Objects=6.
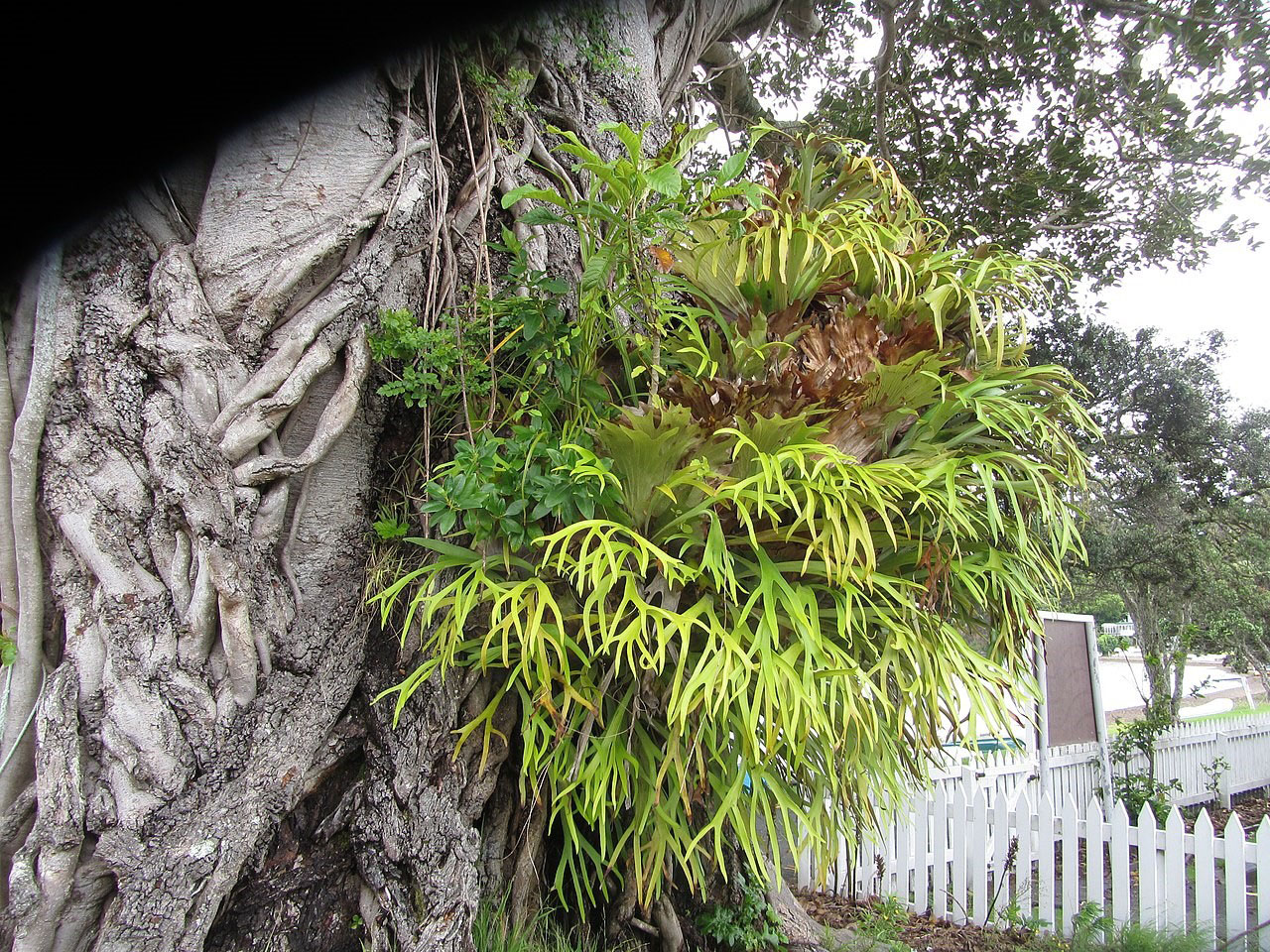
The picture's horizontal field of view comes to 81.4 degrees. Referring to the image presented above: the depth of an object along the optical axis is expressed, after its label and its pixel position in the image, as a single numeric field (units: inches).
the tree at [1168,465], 316.8
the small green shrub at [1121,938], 105.6
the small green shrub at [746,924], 88.6
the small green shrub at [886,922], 110.2
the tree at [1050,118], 184.7
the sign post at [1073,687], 204.1
